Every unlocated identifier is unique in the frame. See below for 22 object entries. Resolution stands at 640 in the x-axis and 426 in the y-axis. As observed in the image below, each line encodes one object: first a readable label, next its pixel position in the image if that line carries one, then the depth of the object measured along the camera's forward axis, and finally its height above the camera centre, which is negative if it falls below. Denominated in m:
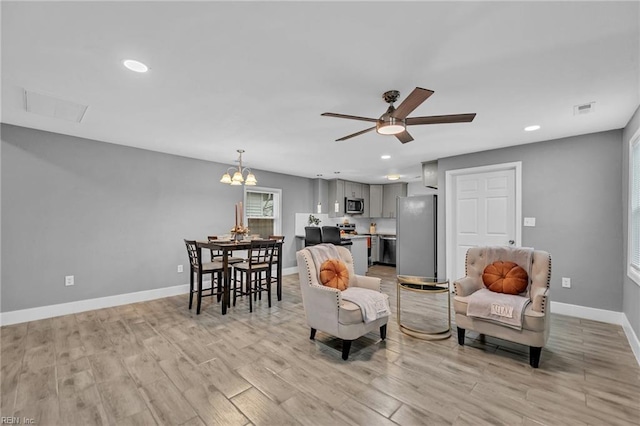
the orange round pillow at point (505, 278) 2.78 -0.65
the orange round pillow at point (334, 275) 2.89 -0.65
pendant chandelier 4.09 +0.49
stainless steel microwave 7.56 +0.22
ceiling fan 2.10 +0.75
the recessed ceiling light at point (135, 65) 1.99 +1.07
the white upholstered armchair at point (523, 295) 2.38 -0.81
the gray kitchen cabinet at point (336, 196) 7.26 +0.45
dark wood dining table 3.67 -0.46
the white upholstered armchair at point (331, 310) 2.54 -0.91
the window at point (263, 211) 6.04 +0.04
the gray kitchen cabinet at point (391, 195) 8.07 +0.54
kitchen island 6.10 -0.86
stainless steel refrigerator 5.13 -0.41
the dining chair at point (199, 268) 3.73 -0.77
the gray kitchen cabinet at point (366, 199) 8.16 +0.41
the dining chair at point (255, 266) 3.94 -0.79
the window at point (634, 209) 2.83 +0.06
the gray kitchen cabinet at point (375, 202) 8.36 +0.34
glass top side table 2.91 -0.79
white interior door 4.21 +0.06
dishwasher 7.64 -1.00
